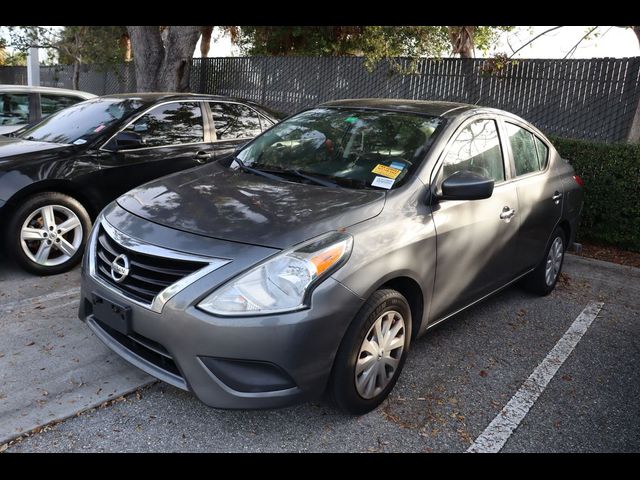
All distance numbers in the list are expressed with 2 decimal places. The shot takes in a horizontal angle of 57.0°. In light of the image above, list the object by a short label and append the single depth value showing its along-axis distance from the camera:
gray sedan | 2.71
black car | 4.82
